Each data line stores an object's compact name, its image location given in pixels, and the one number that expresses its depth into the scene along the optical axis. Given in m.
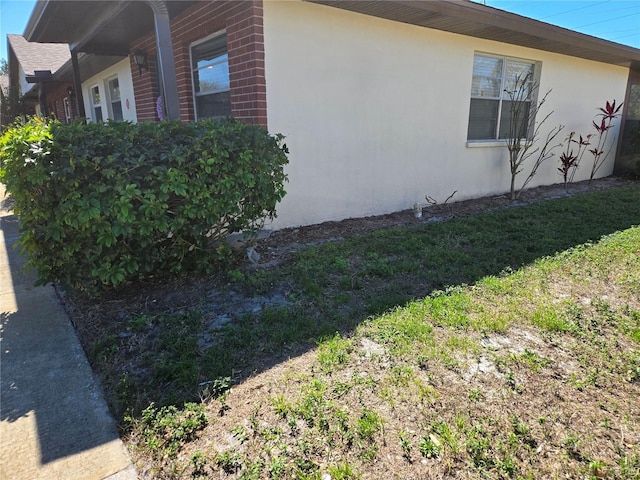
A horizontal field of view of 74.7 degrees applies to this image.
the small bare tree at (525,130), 7.66
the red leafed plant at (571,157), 8.96
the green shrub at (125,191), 3.08
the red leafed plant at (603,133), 9.17
